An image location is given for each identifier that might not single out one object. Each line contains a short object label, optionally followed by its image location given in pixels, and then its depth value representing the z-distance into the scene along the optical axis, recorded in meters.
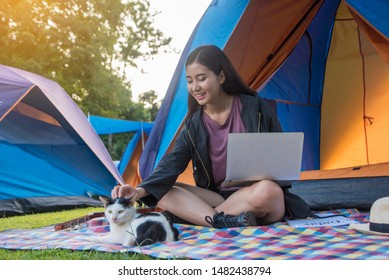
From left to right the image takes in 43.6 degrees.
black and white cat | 1.69
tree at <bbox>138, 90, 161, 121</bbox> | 18.94
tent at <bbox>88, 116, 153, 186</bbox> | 6.69
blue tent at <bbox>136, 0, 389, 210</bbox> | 2.98
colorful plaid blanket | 1.43
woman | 1.97
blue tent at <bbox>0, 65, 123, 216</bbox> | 3.72
